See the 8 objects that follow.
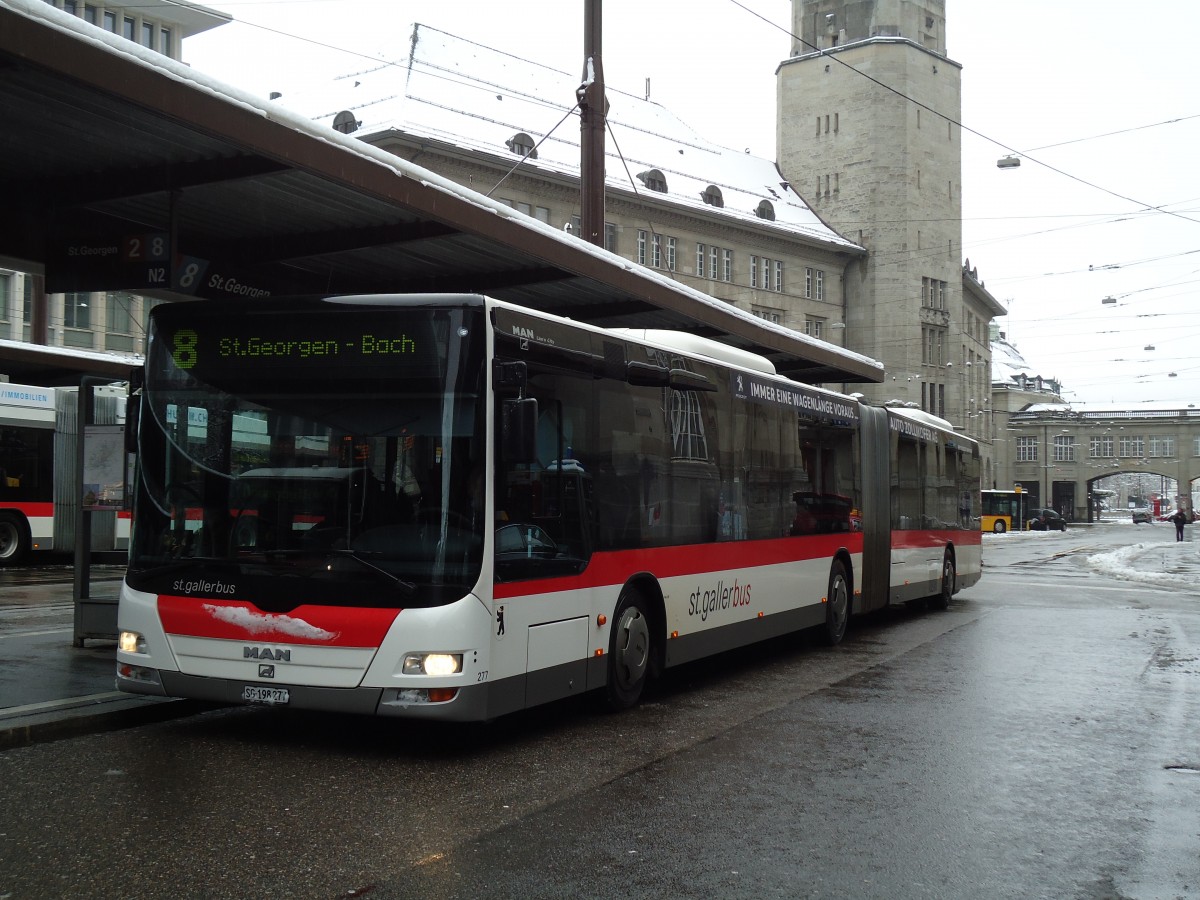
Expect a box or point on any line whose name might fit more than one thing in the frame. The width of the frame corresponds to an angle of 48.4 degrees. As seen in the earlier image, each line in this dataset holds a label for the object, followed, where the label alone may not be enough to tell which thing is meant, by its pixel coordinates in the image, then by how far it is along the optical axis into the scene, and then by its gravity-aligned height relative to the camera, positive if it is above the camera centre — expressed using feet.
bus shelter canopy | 25.84 +8.15
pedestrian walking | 220.64 -0.09
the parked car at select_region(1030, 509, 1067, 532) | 318.45 -0.16
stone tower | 272.10 +75.13
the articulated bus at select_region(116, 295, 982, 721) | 25.00 +0.13
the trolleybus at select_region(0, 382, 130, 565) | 85.92 +3.14
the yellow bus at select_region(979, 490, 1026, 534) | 290.35 +2.24
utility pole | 50.01 +14.36
